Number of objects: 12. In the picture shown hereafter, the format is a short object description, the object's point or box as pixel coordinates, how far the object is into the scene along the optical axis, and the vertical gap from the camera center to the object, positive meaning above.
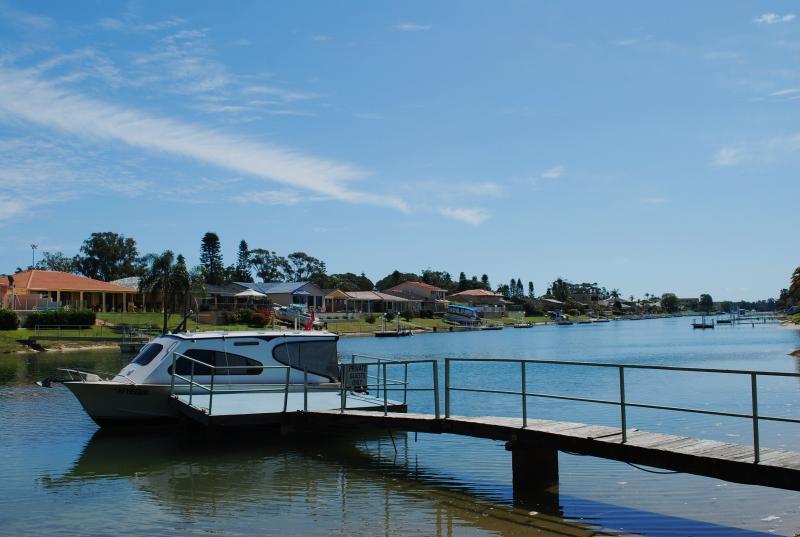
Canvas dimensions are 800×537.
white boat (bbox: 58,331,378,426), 19.58 -1.68
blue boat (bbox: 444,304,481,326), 135.25 -1.51
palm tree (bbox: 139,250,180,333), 72.94 +3.15
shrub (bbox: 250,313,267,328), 83.61 -1.32
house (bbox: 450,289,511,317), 180.75 +2.04
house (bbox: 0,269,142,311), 72.25 +1.81
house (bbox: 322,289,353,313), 122.62 +1.10
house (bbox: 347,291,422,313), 132.12 +0.95
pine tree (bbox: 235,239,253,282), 161.39 +10.35
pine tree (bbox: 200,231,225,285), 147.50 +10.70
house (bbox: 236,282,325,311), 111.75 +2.23
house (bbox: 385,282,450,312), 155.38 +2.92
